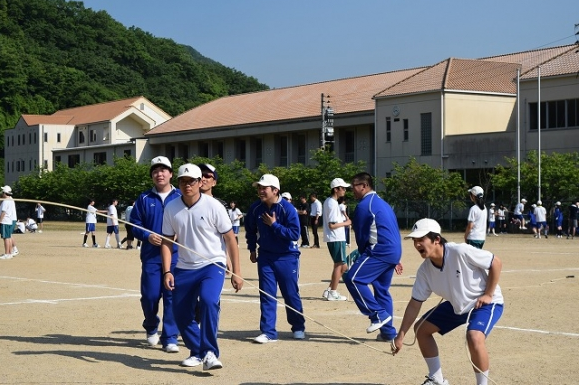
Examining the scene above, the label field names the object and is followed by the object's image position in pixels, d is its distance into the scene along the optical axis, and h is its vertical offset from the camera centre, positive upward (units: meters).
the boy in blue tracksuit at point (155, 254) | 10.32 -0.52
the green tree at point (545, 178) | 47.75 +1.34
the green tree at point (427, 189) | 54.47 +0.88
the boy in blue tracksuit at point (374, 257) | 10.87 -0.60
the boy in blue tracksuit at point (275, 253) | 10.96 -0.56
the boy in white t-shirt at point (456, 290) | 7.30 -0.67
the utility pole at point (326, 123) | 50.94 +4.45
